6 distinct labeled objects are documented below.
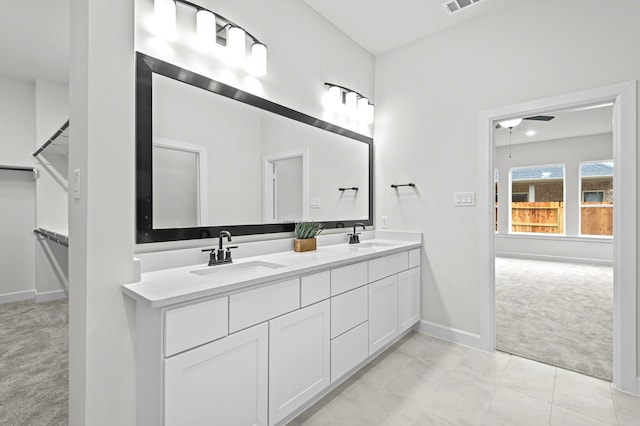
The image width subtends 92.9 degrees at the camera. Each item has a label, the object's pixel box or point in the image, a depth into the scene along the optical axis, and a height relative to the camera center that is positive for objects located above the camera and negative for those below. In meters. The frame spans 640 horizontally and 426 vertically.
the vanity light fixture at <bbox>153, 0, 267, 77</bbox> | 1.58 +1.05
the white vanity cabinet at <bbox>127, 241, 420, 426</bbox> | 1.14 -0.62
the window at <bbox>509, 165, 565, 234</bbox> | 7.01 +0.35
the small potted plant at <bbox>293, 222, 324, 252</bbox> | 2.27 -0.17
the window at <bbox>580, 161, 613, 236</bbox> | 6.43 +0.33
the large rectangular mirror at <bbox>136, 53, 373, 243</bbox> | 1.56 +0.35
